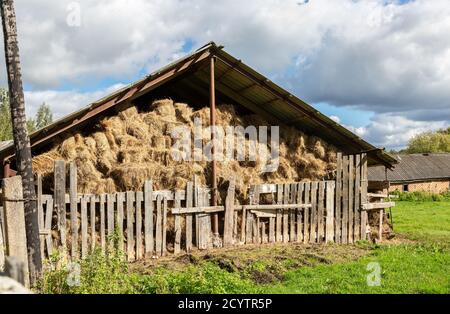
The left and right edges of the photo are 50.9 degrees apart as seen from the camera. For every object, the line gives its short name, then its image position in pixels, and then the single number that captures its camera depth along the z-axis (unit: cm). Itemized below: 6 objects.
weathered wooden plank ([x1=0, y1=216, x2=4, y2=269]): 748
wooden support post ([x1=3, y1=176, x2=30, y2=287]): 706
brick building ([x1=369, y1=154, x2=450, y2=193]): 4625
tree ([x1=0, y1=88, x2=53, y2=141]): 5034
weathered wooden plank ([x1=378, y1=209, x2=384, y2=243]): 1450
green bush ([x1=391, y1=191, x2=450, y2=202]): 3644
